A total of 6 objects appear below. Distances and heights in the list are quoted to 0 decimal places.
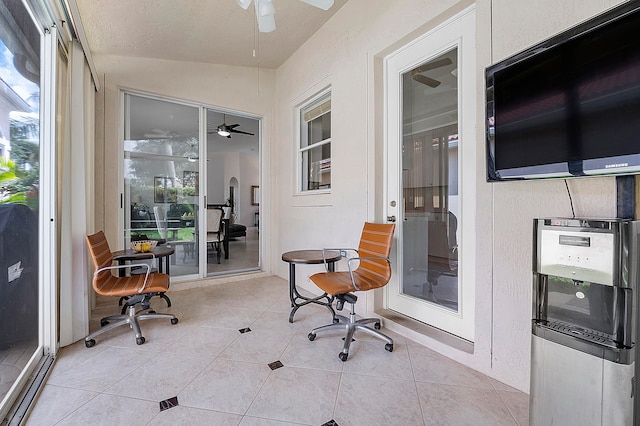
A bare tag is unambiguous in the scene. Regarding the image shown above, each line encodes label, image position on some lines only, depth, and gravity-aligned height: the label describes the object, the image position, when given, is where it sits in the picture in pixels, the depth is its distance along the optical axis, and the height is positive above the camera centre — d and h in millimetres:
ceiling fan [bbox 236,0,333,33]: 1880 +1416
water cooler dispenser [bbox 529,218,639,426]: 1017 -454
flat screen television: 1136 +513
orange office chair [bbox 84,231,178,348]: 2264 -654
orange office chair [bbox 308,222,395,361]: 2188 -593
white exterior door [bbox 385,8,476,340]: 2145 +326
